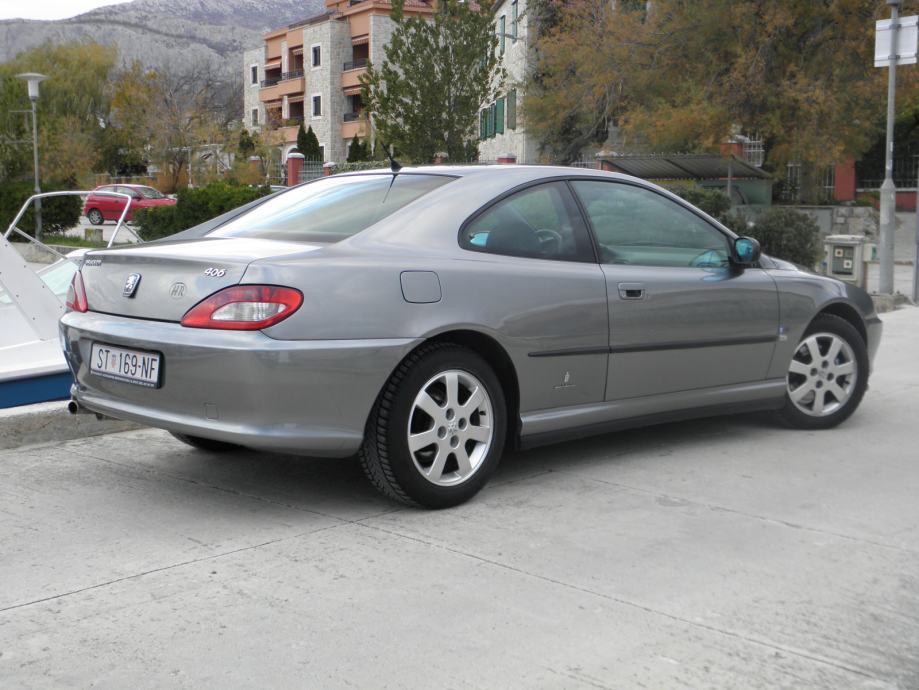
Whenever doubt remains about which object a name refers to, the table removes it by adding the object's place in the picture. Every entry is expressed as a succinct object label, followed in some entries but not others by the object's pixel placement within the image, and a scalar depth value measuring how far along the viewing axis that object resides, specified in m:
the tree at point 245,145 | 54.50
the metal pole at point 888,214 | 13.89
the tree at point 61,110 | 46.03
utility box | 14.73
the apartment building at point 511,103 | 38.94
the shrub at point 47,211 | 30.28
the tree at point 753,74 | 23.61
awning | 22.41
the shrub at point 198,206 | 24.77
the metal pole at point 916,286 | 14.27
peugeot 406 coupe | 4.38
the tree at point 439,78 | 32.97
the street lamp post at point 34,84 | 28.84
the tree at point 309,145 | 65.50
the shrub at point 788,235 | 17.05
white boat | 6.18
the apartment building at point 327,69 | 67.25
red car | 40.62
